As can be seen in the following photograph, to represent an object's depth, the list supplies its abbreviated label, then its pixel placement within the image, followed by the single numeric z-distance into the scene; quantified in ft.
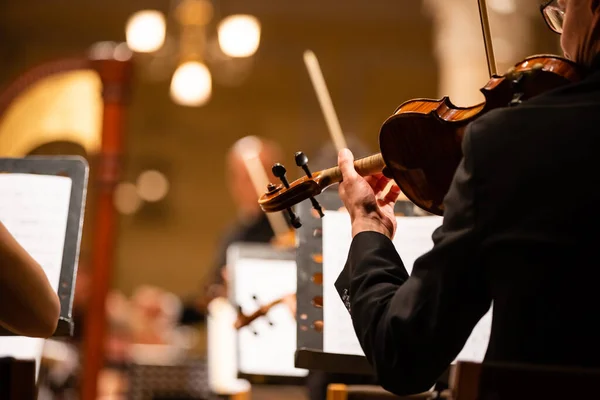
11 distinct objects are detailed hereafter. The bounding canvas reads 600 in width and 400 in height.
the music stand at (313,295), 15.25
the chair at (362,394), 15.65
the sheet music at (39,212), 15.09
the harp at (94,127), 19.58
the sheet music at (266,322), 18.34
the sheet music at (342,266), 15.28
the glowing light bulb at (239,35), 30.62
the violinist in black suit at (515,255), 13.15
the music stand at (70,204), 14.86
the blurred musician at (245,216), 25.09
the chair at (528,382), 12.61
